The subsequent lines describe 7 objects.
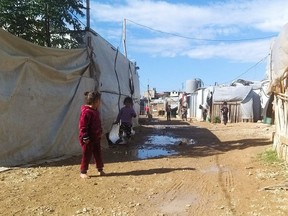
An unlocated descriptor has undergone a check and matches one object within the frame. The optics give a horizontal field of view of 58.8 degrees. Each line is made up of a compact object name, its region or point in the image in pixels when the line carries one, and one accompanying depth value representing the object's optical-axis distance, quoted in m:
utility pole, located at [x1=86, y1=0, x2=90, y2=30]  7.35
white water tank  31.53
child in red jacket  4.33
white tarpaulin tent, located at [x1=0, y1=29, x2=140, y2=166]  4.66
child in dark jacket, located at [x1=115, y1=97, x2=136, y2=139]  7.32
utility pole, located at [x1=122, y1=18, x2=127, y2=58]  18.28
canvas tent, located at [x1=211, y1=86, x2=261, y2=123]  18.48
